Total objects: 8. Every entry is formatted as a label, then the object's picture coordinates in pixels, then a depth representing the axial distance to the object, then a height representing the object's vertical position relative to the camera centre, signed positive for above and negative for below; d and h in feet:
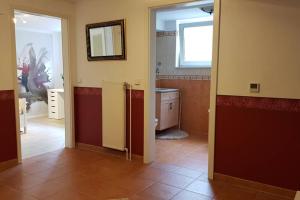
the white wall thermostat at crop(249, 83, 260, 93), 8.62 -0.40
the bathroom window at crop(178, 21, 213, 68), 16.17 +1.87
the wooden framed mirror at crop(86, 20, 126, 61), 11.57 +1.49
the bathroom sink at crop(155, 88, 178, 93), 15.52 -0.92
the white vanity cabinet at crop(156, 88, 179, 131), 15.55 -2.01
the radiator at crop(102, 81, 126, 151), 11.79 -1.81
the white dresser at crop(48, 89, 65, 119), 21.71 -2.40
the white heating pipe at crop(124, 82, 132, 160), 11.68 -2.18
